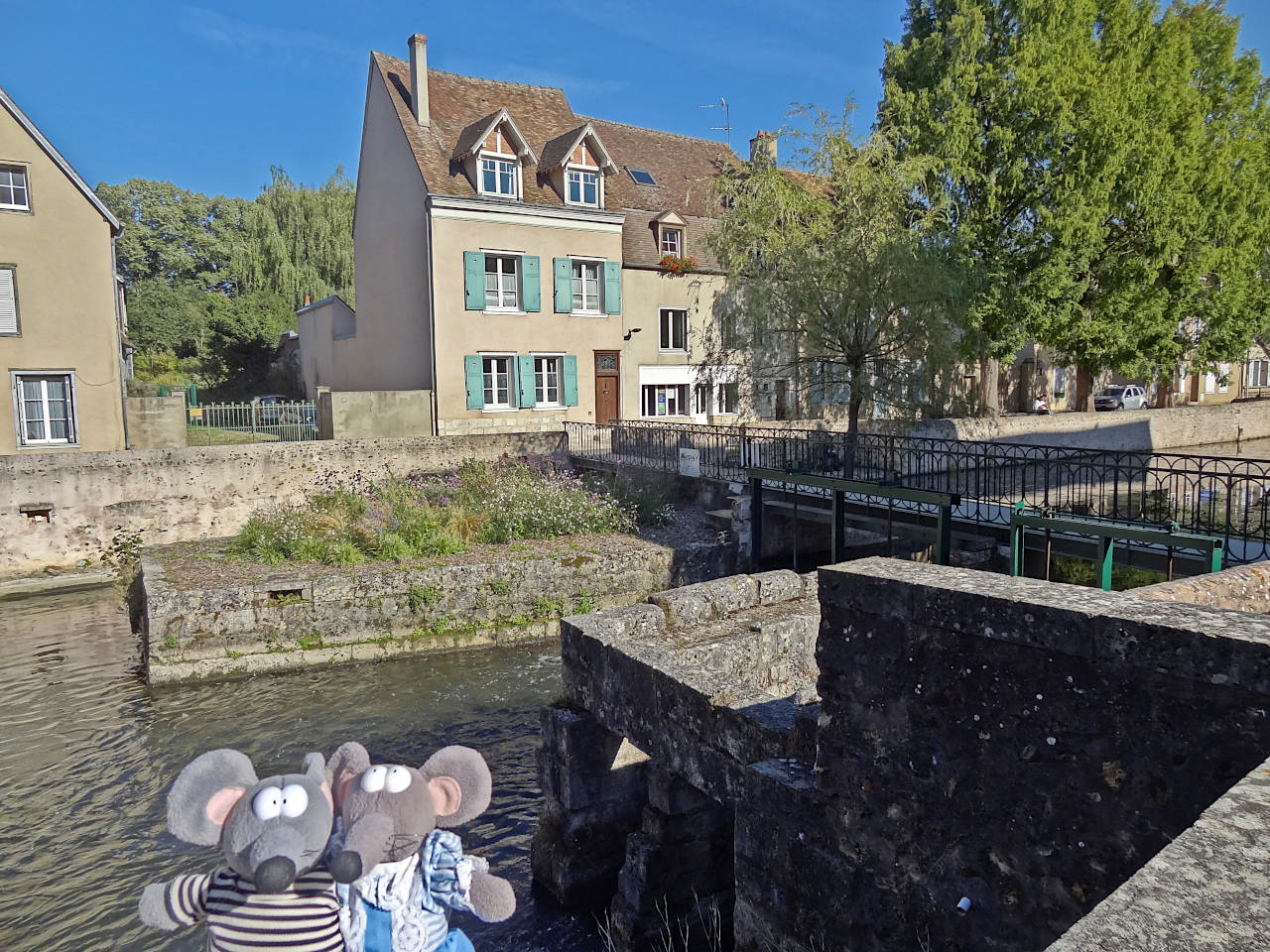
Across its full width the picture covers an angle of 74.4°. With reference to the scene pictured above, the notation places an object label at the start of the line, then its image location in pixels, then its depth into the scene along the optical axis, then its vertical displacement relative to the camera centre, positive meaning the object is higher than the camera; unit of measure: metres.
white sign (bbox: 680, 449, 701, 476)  18.95 -1.33
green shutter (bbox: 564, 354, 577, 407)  26.75 +0.82
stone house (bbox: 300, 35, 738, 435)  25.00 +4.49
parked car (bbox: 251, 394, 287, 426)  24.94 -0.11
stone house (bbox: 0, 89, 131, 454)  19.66 +2.63
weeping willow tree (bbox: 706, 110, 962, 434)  17.28 +2.54
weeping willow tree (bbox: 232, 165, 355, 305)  43.47 +9.05
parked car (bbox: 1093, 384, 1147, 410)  38.22 +0.01
